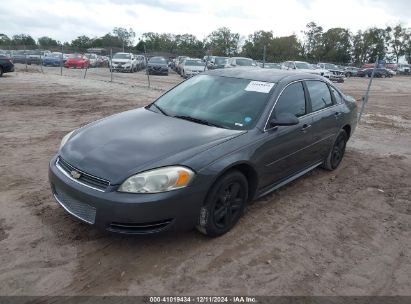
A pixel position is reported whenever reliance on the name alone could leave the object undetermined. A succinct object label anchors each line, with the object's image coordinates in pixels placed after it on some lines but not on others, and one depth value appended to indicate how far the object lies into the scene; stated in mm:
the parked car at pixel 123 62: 30844
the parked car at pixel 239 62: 25309
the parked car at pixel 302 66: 27984
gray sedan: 3225
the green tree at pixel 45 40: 89350
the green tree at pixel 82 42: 83100
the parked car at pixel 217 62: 25812
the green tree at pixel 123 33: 99775
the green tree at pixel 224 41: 72000
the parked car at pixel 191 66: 25047
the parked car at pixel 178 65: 30681
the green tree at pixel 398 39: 82000
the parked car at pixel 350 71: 45356
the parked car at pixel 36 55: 37500
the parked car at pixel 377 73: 45366
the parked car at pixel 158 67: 29812
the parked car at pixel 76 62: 34719
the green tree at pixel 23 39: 82250
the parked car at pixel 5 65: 19641
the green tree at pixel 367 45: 80562
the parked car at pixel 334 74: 30319
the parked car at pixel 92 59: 38288
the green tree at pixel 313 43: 82000
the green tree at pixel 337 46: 80188
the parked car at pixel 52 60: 36750
